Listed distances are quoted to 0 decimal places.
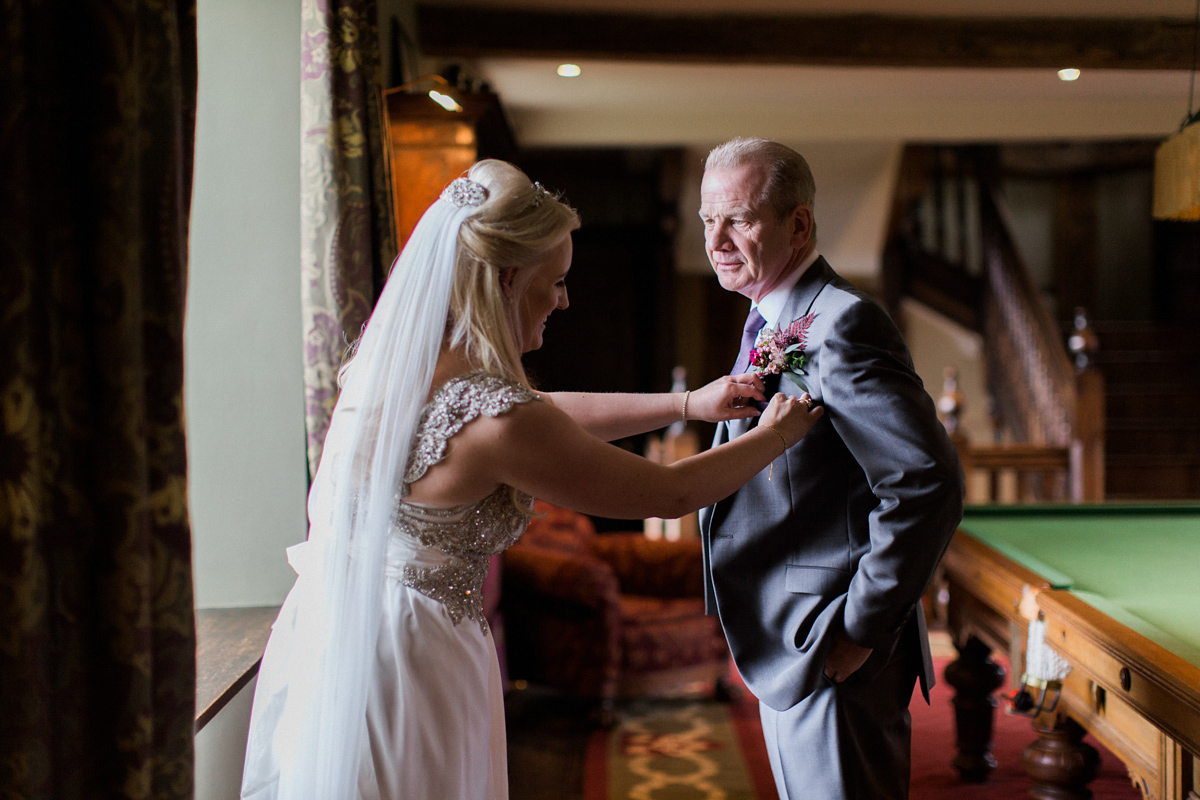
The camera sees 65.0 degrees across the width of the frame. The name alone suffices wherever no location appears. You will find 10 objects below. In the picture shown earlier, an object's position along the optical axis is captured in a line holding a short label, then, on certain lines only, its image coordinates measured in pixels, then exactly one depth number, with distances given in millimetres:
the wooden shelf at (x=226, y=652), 1826
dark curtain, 925
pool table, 1869
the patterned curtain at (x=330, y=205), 2242
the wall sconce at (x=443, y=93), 2973
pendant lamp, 3150
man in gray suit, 1580
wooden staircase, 6199
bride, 1479
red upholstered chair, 4266
